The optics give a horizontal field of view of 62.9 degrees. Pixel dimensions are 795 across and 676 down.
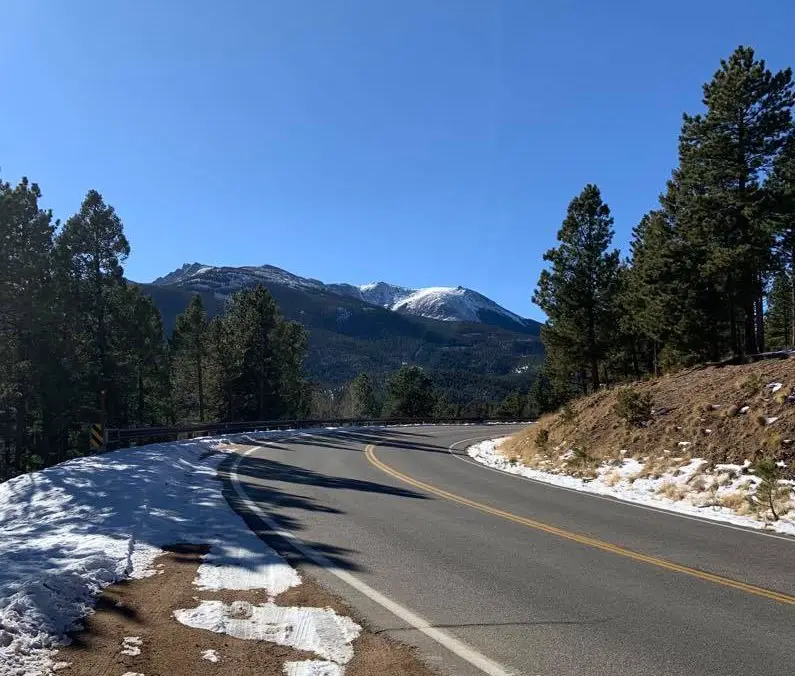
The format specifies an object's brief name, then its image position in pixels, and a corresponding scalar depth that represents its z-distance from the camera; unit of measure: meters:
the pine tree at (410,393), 80.88
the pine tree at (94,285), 32.62
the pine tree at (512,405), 84.10
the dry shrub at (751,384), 17.08
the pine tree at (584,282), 37.97
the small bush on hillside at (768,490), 11.05
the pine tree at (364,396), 93.19
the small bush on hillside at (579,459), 18.56
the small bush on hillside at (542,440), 22.58
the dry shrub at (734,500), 11.88
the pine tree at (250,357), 51.06
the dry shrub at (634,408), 19.62
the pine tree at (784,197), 23.69
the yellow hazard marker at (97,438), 22.06
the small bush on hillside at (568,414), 24.06
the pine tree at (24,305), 25.61
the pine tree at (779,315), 52.28
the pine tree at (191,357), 51.72
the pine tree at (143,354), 35.19
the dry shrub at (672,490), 13.43
